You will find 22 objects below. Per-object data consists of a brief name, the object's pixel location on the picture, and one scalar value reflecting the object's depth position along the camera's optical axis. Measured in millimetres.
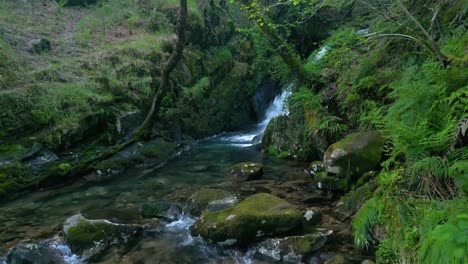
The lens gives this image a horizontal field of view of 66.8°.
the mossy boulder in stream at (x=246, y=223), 5148
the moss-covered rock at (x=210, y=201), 6441
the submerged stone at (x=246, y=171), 8336
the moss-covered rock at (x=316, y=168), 8000
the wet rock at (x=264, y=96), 18984
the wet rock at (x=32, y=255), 4848
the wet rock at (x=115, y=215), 5930
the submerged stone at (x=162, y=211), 6414
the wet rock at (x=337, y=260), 4352
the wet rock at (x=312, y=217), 5598
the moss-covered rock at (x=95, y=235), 5230
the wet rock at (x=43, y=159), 8238
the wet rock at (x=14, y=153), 7887
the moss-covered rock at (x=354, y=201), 5680
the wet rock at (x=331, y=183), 6680
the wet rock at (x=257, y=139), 13015
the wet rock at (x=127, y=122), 10664
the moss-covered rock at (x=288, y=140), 9733
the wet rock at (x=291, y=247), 4773
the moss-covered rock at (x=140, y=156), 9398
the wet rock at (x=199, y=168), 9648
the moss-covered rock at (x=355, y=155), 6277
